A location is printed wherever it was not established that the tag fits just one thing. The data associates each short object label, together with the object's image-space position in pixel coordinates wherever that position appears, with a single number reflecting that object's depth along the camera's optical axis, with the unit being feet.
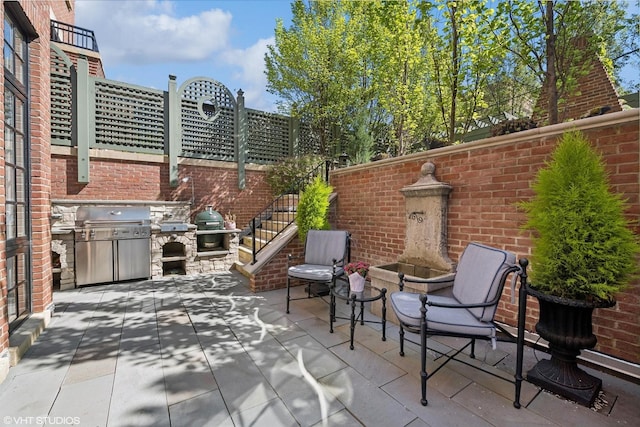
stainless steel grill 14.85
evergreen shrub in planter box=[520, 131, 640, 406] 5.91
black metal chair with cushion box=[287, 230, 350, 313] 11.54
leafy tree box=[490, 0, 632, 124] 11.94
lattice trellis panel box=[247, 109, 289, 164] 24.07
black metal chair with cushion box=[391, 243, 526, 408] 6.14
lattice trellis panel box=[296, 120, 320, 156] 26.35
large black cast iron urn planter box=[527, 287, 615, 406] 6.06
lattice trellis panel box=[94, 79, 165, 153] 18.69
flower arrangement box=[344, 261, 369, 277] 9.45
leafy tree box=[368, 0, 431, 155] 17.20
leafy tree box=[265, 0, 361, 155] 24.34
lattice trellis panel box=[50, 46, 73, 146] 17.35
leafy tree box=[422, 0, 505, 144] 14.01
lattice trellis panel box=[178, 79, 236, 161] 21.48
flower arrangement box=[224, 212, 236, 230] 19.75
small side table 8.64
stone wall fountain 10.85
